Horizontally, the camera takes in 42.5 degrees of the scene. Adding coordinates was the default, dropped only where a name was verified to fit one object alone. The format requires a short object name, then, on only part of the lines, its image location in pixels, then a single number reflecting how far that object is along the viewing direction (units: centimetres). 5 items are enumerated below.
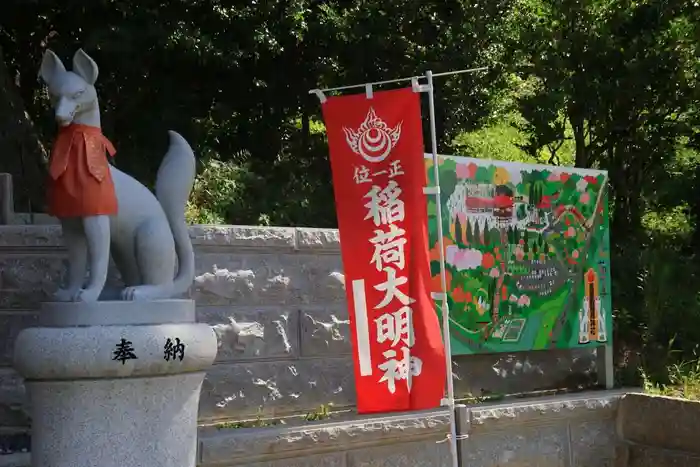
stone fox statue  371
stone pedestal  357
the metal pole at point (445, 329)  493
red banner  492
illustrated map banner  611
